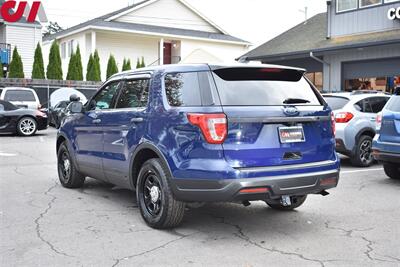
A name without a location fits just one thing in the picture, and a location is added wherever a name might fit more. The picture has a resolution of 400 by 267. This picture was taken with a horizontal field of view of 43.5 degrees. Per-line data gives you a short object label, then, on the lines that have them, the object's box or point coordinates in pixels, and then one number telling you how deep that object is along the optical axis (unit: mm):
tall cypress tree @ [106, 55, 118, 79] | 29156
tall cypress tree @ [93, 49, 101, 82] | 28359
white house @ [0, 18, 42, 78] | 31438
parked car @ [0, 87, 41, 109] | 19859
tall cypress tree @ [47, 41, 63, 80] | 28000
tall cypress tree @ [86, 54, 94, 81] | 28372
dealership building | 18297
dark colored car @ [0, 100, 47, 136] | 17188
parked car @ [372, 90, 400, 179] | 8375
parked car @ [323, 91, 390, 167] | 10305
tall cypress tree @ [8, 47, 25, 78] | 26234
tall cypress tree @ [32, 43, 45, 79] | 27375
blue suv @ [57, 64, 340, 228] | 4984
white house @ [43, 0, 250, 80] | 31825
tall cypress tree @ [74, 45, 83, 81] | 28156
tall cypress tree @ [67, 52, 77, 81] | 28109
